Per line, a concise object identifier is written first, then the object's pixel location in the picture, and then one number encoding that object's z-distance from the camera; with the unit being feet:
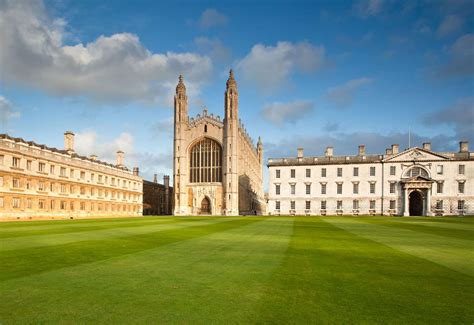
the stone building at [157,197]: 263.90
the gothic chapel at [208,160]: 212.23
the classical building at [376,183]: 185.98
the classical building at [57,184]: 125.70
